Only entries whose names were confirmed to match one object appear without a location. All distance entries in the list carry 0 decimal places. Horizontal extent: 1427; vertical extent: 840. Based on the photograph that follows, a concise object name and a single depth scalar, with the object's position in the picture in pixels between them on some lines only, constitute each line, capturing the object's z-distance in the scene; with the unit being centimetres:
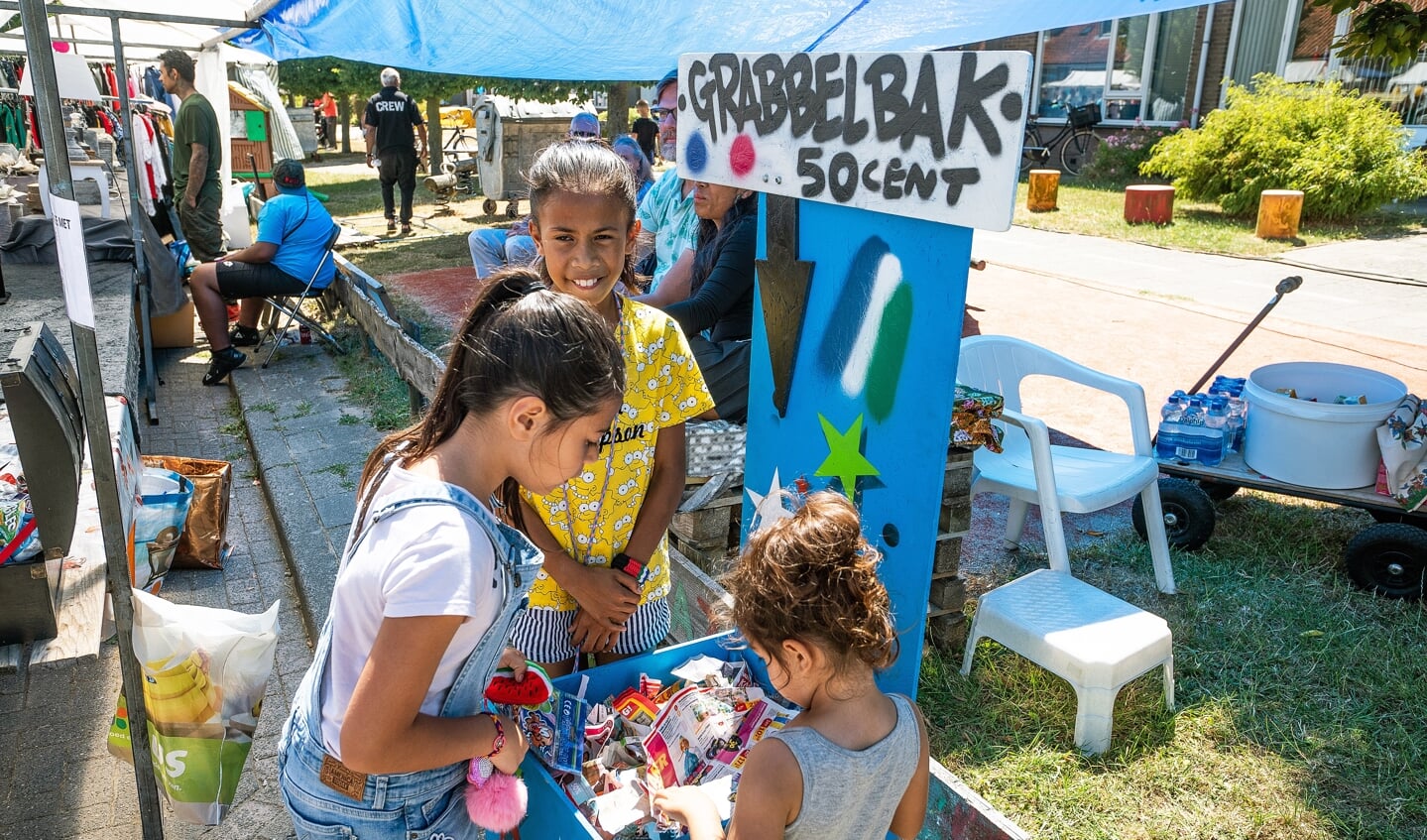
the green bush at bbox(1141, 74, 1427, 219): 1183
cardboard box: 767
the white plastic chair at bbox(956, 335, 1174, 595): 335
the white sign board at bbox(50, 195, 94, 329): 211
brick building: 1617
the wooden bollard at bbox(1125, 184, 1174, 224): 1255
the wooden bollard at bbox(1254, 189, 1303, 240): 1127
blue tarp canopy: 358
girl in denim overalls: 134
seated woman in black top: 338
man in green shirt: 818
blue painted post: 205
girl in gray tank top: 157
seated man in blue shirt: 697
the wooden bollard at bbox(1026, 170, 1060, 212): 1412
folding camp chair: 740
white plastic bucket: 372
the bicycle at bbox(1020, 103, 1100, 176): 1845
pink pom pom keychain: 165
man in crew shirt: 1306
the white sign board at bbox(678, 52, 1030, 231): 195
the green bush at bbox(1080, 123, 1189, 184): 1712
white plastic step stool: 286
